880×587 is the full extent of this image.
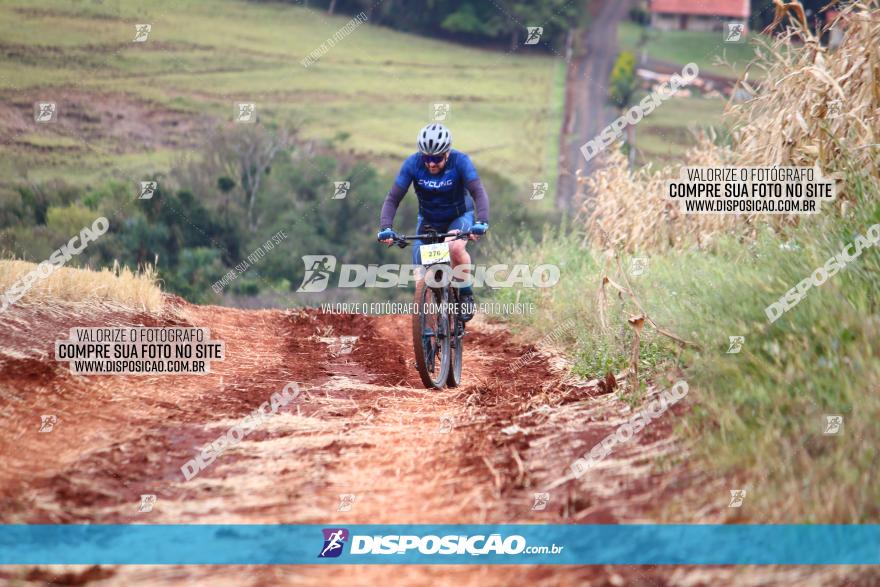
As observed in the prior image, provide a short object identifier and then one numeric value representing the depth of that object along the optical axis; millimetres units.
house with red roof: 58156
